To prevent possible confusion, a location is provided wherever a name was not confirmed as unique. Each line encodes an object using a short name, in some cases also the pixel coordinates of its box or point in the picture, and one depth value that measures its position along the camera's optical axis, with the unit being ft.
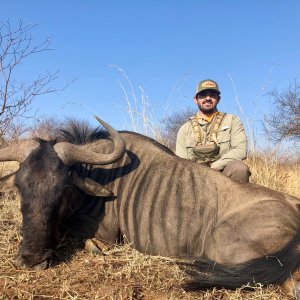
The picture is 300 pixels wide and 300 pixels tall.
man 14.32
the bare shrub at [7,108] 20.63
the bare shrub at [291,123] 56.25
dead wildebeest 8.84
